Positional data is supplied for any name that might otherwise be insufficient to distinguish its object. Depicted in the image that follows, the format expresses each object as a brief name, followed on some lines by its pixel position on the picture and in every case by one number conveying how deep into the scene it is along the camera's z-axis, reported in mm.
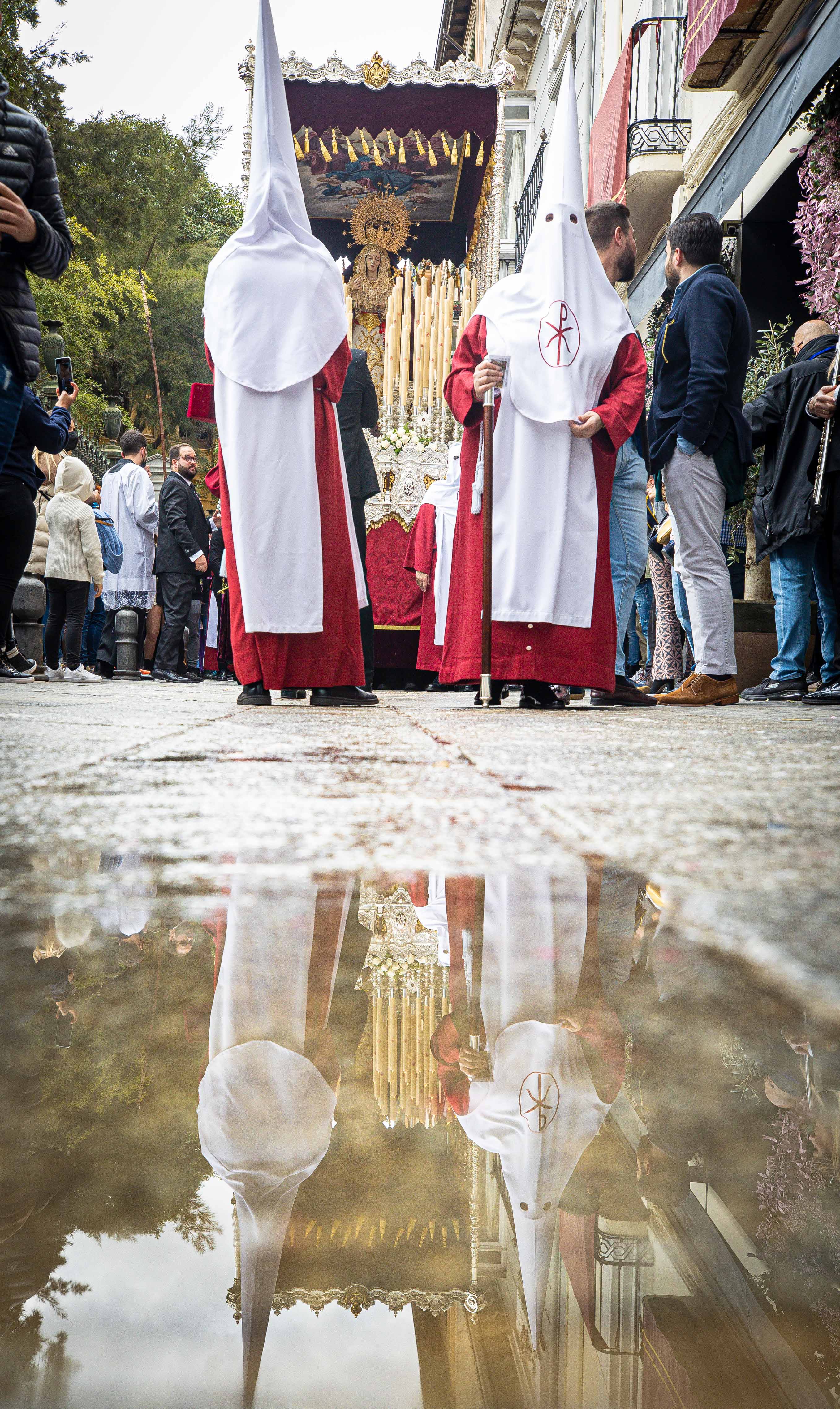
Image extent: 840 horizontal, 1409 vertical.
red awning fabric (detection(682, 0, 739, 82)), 7383
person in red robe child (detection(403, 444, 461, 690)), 7852
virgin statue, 11500
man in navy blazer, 3943
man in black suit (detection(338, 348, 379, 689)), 5090
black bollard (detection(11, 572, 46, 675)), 6453
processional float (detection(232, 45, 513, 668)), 8430
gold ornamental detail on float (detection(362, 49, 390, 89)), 10500
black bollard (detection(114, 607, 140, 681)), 9336
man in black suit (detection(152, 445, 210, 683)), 8266
